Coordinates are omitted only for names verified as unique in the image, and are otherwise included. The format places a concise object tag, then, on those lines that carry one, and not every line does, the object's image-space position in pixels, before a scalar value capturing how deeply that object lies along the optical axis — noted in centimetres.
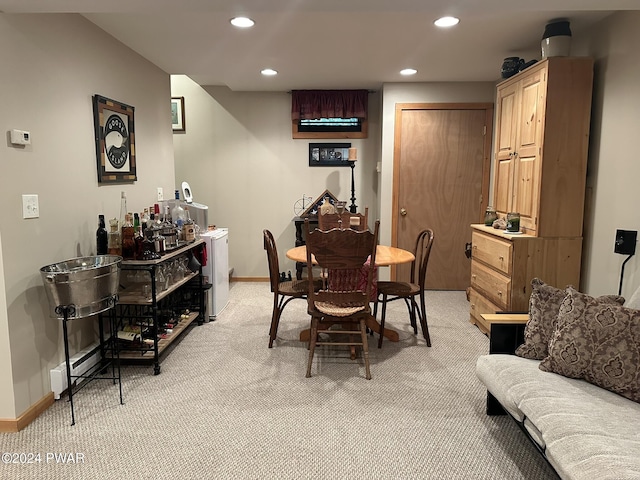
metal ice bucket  219
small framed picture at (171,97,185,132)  534
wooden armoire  292
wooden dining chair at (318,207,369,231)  374
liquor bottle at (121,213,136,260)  284
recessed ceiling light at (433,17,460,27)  283
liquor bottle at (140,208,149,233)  300
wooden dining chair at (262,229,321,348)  321
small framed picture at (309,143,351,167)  536
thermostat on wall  216
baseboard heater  250
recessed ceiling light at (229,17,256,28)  283
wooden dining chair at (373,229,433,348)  329
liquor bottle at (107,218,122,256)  285
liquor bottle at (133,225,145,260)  284
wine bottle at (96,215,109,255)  285
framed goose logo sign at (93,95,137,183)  294
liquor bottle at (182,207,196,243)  353
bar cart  286
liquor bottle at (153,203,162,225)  336
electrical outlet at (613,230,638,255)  253
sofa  146
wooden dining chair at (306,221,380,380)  264
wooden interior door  485
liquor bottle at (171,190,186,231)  366
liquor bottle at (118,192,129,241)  307
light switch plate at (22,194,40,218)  226
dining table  318
